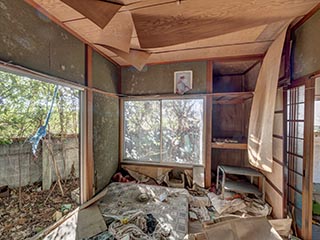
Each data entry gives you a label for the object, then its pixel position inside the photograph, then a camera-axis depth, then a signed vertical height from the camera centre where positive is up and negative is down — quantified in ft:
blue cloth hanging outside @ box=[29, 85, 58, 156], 6.64 -0.75
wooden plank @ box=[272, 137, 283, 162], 7.96 -1.51
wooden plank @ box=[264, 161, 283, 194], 7.75 -2.91
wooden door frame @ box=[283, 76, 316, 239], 6.30 -1.46
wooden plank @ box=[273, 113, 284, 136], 8.09 -0.29
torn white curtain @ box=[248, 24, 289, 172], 7.58 +0.46
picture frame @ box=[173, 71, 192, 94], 11.49 +2.61
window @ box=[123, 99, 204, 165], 11.53 -0.94
